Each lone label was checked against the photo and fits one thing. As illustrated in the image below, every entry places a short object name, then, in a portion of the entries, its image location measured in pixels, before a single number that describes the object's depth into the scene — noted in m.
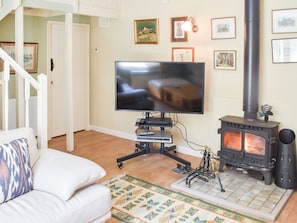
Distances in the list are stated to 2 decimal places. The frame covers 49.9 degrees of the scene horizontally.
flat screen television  4.18
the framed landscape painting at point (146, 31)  5.01
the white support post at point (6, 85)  2.96
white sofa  2.08
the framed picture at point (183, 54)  4.64
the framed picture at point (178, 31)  4.66
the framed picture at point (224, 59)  4.25
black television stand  4.23
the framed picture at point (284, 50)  3.74
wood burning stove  3.68
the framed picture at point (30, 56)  5.20
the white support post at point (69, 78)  4.72
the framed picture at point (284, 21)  3.71
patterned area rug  2.98
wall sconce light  4.38
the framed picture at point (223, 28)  4.20
